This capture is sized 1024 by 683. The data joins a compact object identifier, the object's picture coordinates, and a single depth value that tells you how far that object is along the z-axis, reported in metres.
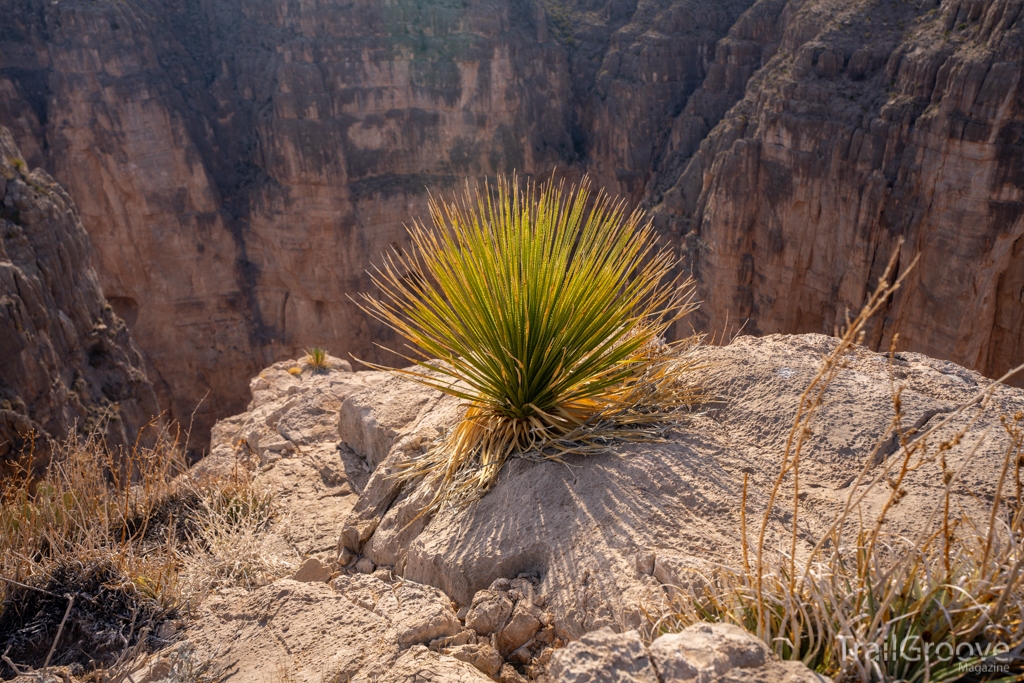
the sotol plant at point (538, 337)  3.32
